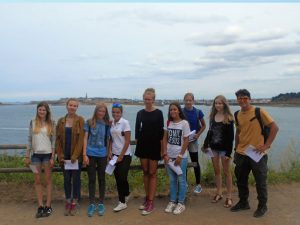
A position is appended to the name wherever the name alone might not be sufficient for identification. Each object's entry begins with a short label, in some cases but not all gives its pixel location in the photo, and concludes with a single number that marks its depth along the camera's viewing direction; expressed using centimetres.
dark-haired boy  340
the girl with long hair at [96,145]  354
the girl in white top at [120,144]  357
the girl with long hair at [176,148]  358
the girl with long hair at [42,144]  350
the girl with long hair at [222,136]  368
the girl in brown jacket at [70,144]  350
